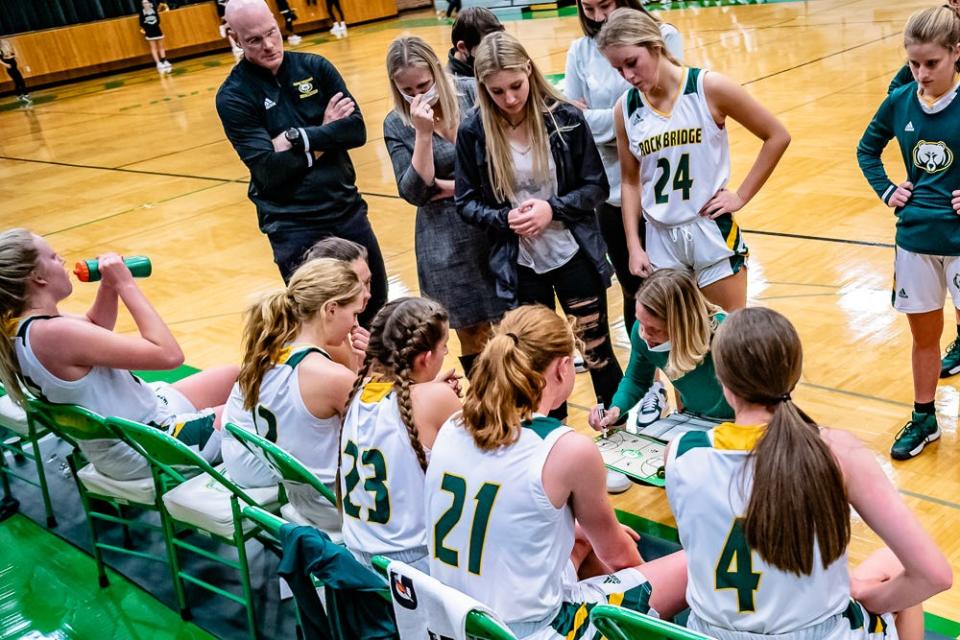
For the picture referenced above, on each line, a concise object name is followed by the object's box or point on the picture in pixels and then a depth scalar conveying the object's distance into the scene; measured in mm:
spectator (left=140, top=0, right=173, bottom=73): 20469
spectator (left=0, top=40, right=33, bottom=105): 18188
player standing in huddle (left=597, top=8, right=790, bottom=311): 3295
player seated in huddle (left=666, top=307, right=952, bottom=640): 1855
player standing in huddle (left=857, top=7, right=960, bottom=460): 3117
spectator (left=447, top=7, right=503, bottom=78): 3998
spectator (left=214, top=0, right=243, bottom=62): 21138
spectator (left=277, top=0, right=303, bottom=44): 21666
